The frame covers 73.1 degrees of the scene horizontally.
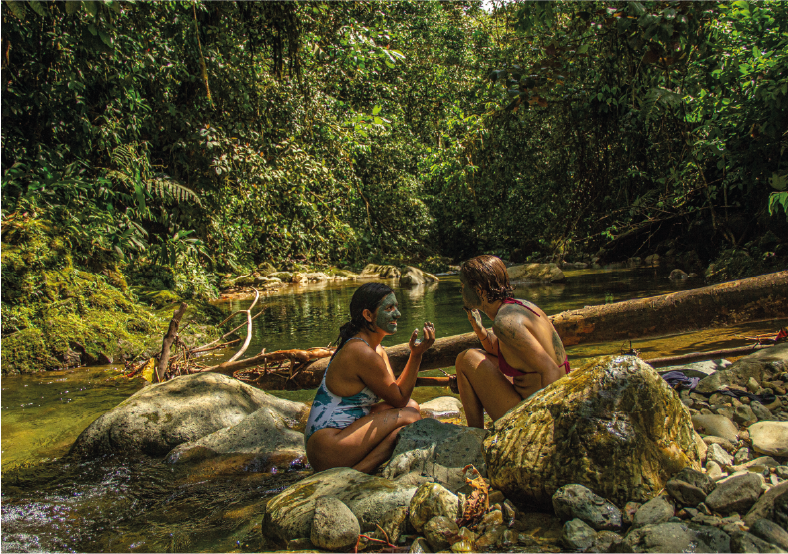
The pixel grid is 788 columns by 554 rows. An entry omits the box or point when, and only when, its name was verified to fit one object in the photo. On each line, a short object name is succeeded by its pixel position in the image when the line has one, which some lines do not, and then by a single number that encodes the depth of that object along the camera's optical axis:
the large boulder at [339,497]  2.75
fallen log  5.14
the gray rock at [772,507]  2.10
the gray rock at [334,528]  2.62
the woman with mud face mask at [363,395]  3.56
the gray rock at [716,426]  3.33
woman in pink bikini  3.26
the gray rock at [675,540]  2.10
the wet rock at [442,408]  5.12
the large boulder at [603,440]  2.59
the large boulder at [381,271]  19.11
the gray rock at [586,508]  2.45
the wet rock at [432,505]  2.63
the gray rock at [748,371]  4.38
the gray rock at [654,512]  2.34
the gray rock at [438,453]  3.17
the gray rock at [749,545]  1.98
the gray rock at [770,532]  1.99
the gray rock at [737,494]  2.27
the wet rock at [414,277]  17.00
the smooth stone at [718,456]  2.88
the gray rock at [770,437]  2.93
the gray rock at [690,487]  2.39
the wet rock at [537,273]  14.42
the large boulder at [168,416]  4.61
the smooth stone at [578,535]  2.36
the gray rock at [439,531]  2.53
